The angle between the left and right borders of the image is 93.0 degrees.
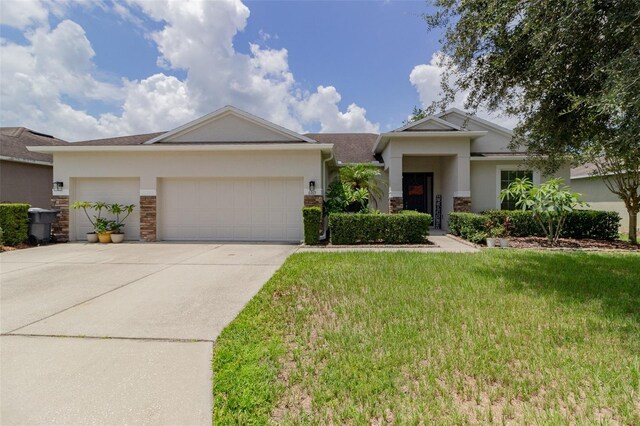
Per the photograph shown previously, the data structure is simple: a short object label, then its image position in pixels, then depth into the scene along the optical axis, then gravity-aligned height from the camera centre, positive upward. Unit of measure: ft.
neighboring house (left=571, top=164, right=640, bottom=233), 49.75 +3.62
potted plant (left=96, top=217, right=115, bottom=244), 36.22 -2.32
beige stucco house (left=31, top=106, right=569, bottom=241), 36.40 +4.53
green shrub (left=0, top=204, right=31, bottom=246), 33.22 -1.42
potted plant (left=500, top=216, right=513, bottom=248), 31.01 -1.99
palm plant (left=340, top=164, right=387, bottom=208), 39.70 +4.71
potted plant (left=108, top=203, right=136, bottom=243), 36.47 -0.91
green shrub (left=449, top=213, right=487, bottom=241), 32.81 -1.27
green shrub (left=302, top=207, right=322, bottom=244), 33.19 -1.22
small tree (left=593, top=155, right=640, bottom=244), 32.55 +2.94
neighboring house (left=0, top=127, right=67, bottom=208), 42.96 +5.45
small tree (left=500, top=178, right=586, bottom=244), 29.84 +1.27
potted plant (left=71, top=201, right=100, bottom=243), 36.22 +0.42
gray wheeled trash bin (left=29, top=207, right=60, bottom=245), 35.06 -1.71
